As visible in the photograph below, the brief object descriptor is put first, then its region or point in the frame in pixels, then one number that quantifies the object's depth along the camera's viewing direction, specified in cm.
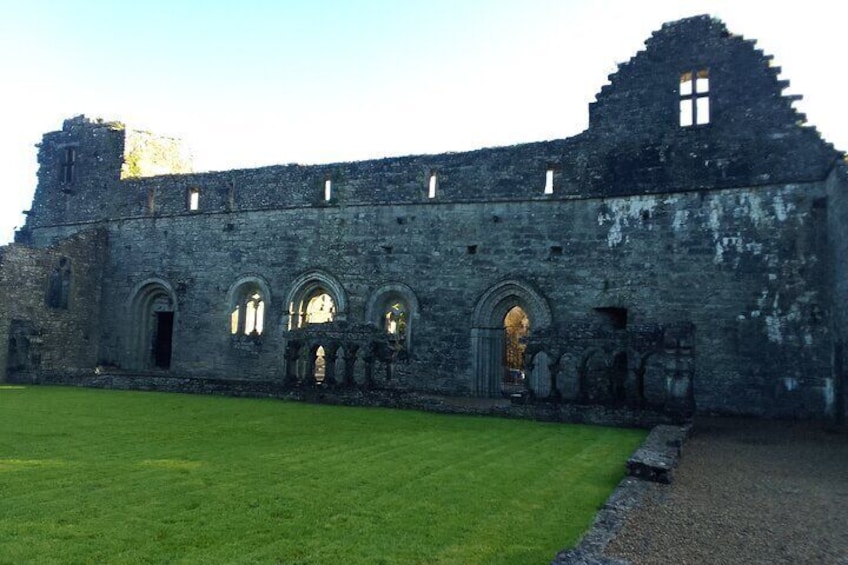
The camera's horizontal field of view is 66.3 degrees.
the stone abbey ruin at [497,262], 1370
